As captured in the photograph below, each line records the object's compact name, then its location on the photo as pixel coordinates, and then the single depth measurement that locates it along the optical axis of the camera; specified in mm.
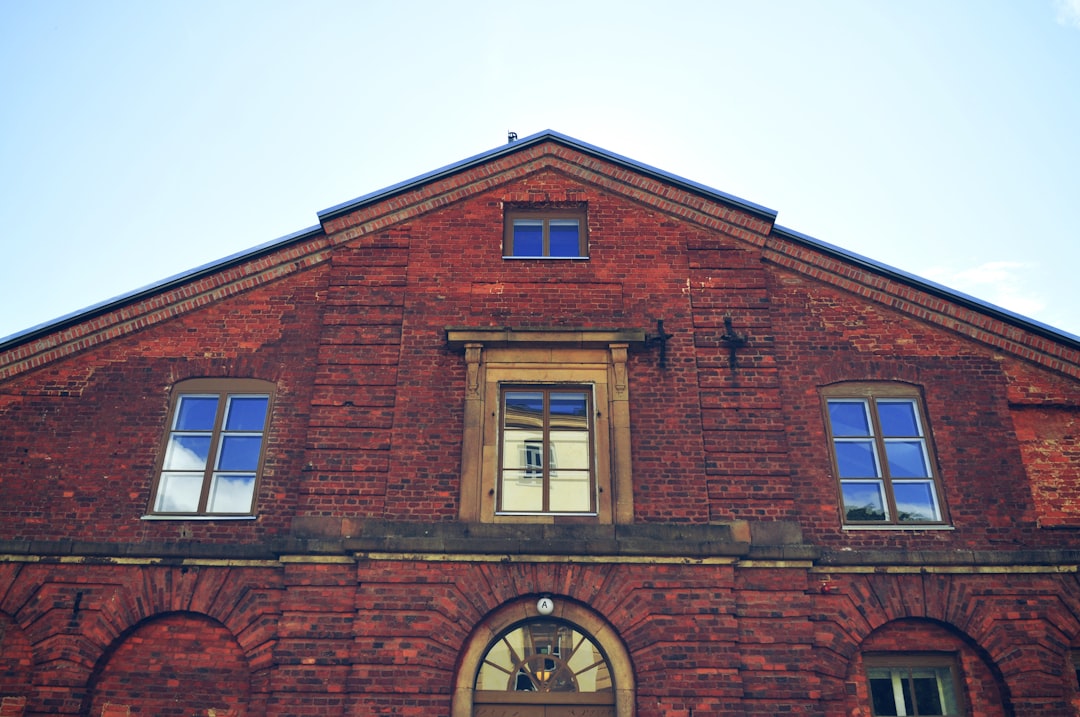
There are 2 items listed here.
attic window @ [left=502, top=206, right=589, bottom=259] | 11445
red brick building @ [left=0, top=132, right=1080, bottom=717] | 8969
